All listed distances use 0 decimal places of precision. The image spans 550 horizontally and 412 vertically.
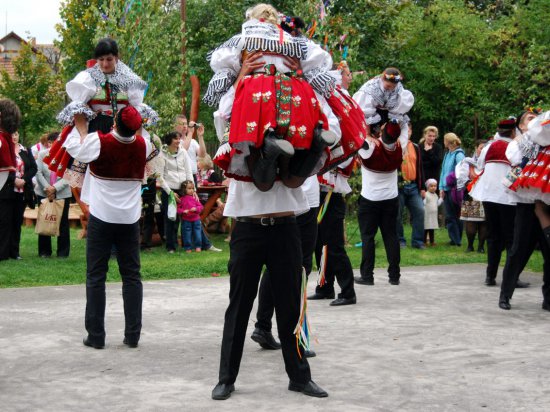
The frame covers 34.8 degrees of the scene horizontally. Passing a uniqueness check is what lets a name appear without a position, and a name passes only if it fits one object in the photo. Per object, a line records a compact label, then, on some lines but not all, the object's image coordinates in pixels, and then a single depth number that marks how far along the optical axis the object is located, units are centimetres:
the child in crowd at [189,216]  1449
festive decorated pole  1644
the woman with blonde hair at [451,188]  1570
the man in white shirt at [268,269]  541
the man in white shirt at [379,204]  1013
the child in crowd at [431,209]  1561
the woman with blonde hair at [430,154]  1609
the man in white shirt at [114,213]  681
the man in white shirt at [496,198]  1027
